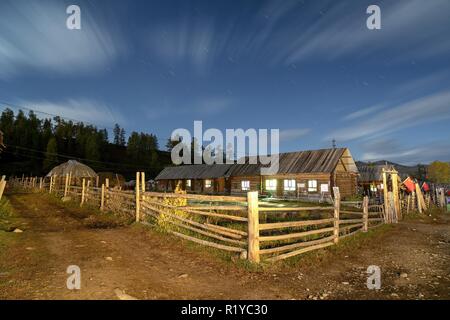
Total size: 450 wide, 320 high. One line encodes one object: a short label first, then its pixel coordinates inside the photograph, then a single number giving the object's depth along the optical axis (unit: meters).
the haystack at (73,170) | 33.84
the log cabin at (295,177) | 28.80
